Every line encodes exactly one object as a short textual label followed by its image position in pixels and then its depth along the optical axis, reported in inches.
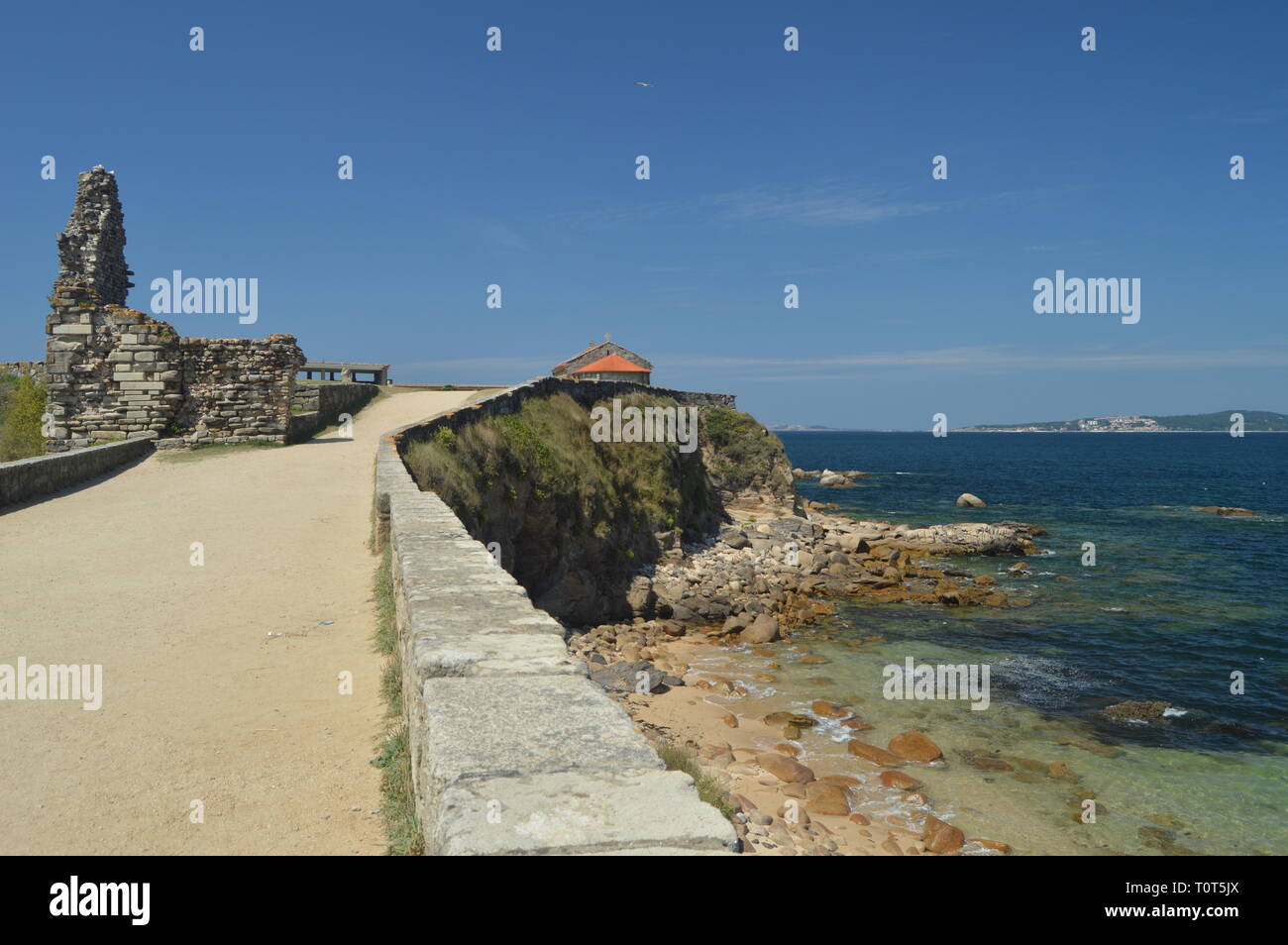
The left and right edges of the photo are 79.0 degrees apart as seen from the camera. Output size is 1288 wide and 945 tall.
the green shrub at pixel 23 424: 788.0
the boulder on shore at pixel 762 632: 834.2
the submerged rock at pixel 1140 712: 623.2
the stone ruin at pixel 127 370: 689.6
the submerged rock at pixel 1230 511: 1941.8
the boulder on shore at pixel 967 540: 1374.3
